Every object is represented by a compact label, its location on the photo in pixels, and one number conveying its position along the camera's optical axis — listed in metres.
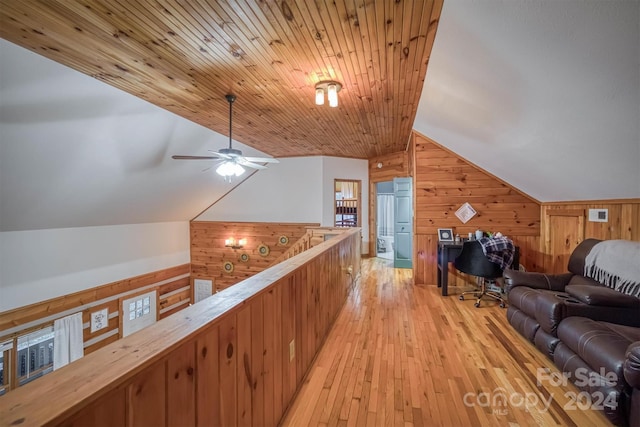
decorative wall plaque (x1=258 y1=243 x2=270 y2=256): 7.43
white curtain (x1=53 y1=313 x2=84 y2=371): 4.88
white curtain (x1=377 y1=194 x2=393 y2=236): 8.96
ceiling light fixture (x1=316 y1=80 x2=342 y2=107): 2.94
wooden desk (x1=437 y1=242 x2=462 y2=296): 4.09
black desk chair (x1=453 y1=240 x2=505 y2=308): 3.63
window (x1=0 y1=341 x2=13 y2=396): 4.29
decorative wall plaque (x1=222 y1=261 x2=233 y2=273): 7.72
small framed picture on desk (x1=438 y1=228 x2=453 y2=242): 4.51
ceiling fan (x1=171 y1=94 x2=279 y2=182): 3.30
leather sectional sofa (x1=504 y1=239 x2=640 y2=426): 1.64
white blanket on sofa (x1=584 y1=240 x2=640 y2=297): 2.27
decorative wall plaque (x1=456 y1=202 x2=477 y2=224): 4.50
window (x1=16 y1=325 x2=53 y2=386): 4.50
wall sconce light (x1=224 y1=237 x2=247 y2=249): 7.61
